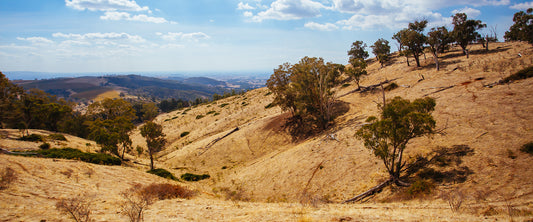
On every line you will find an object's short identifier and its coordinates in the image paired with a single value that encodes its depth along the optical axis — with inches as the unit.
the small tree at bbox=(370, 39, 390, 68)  2915.6
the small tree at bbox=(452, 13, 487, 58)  1690.5
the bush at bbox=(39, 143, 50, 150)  906.4
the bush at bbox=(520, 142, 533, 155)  530.8
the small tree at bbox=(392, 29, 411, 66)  1740.9
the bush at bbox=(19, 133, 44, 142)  972.7
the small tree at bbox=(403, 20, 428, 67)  1670.8
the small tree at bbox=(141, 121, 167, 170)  1066.3
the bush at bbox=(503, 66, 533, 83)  922.1
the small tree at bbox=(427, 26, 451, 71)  1592.6
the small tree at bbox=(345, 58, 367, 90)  1681.8
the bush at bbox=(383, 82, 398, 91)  1520.7
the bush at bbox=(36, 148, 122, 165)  757.3
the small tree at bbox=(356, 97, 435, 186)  539.5
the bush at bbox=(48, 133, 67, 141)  1095.2
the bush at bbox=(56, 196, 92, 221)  347.4
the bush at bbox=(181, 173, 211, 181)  1014.4
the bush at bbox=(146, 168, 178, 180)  912.3
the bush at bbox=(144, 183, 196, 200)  578.2
